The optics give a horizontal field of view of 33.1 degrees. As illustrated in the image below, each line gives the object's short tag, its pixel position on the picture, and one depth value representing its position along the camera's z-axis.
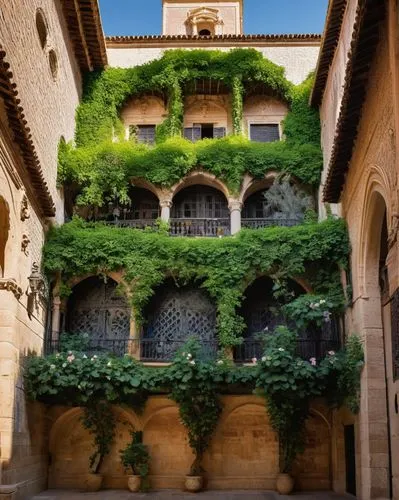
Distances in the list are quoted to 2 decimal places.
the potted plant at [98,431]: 16.88
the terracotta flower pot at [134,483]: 16.88
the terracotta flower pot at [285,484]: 16.50
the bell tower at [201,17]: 29.73
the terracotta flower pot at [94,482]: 17.02
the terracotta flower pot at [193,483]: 16.72
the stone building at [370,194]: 10.42
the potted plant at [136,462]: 16.92
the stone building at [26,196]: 13.05
